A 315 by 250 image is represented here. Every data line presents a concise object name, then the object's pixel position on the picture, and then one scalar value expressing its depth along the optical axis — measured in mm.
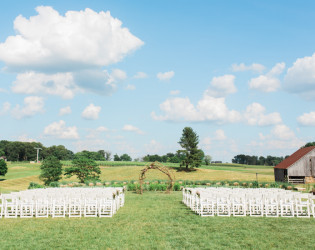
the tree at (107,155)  159500
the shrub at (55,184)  33725
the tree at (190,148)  70912
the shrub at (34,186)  31561
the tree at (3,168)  63188
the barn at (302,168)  48094
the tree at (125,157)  150488
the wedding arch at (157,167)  29044
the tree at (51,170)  47344
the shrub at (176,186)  33156
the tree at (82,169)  42528
